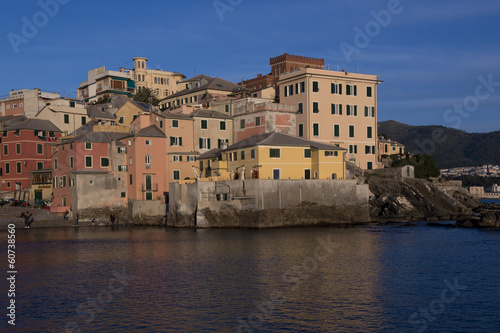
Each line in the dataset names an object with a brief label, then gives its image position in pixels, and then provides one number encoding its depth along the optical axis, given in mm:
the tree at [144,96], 111875
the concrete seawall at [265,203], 61812
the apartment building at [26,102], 102562
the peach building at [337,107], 77625
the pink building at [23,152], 84125
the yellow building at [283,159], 64938
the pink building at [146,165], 72938
